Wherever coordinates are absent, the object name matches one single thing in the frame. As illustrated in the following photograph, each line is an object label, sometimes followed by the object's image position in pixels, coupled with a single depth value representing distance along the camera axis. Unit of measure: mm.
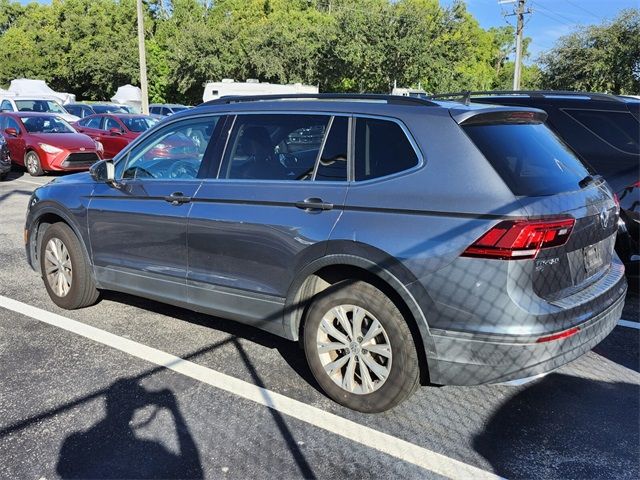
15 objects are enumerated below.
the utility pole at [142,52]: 23500
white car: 20594
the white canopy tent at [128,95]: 37656
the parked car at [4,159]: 12776
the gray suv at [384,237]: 2885
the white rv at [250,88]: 25078
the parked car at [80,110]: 25556
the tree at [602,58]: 32406
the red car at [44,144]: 14094
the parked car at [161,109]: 27848
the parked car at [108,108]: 26191
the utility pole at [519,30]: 30766
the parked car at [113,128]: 16609
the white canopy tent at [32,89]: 31641
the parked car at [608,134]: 5051
